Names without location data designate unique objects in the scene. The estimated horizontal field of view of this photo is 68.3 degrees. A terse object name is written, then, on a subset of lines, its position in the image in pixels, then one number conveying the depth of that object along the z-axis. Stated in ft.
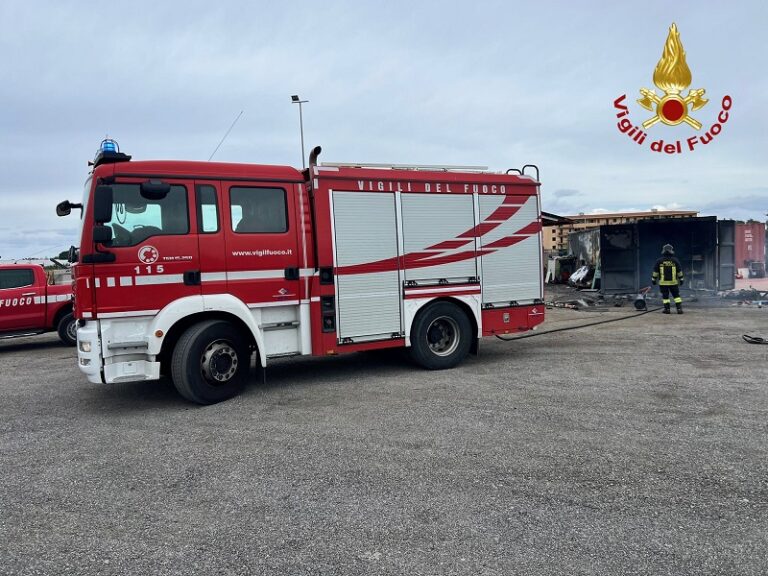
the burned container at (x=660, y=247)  56.34
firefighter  43.93
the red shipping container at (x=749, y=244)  72.28
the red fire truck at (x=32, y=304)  36.52
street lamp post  42.57
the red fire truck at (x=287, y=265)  19.31
